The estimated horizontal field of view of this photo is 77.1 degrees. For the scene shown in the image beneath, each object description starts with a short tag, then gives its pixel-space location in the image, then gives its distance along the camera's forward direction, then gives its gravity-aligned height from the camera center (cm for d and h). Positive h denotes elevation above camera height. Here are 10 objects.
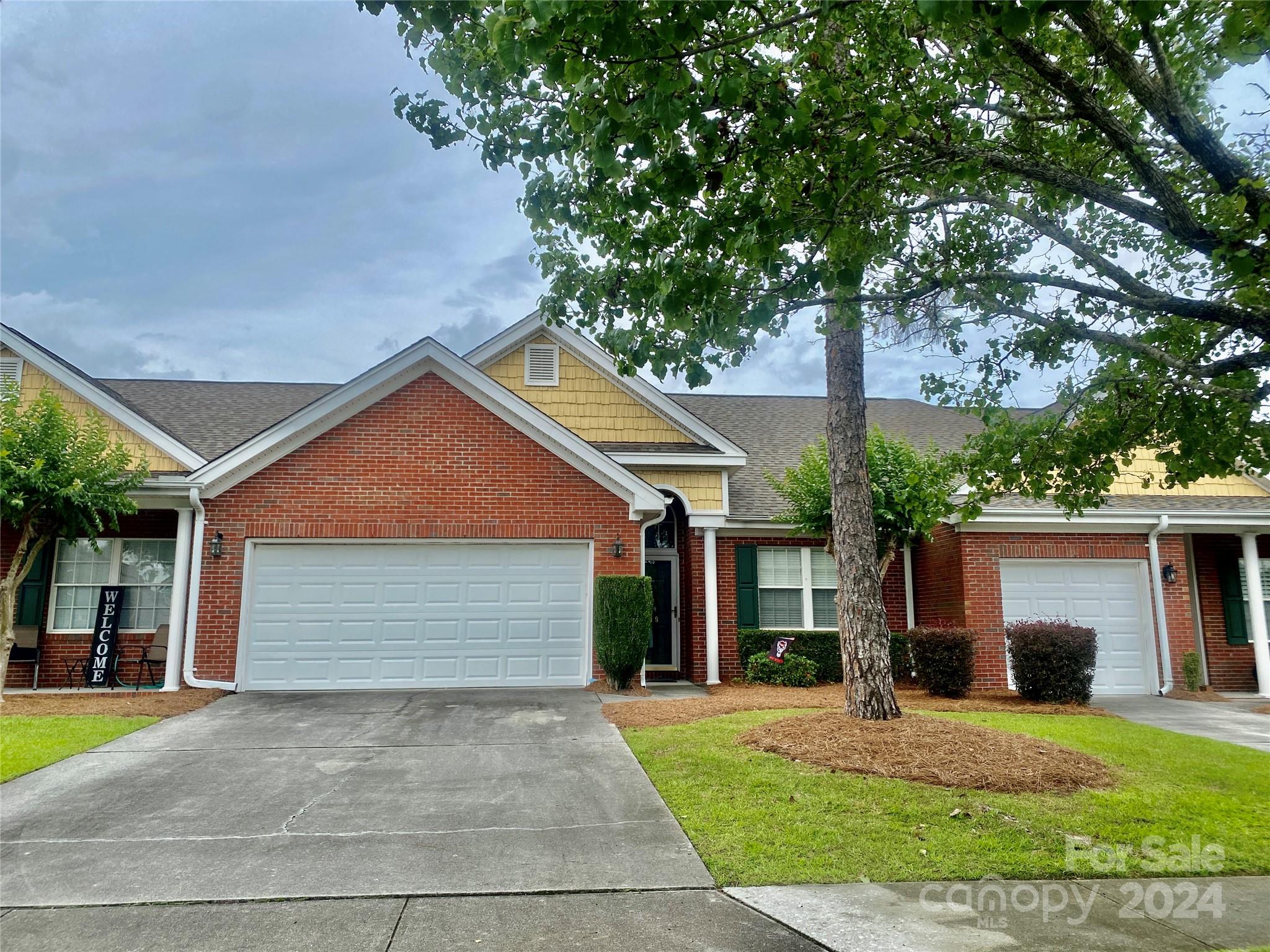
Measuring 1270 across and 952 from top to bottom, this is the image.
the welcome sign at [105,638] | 1236 -66
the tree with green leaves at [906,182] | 401 +259
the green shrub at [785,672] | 1339 -125
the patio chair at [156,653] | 1245 -90
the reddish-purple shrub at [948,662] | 1232 -99
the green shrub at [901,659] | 1353 -106
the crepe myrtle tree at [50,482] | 1046 +151
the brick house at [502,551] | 1205 +75
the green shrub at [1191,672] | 1392 -128
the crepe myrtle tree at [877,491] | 1260 +168
